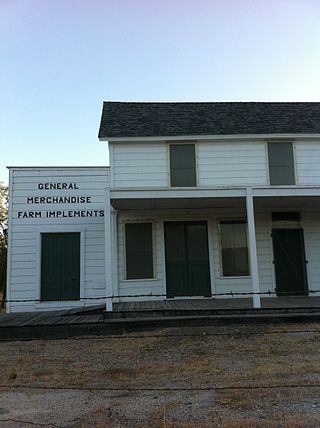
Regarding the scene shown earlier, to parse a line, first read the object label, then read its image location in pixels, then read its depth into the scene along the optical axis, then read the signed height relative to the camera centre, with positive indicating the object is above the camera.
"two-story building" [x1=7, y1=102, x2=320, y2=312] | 12.60 +1.60
